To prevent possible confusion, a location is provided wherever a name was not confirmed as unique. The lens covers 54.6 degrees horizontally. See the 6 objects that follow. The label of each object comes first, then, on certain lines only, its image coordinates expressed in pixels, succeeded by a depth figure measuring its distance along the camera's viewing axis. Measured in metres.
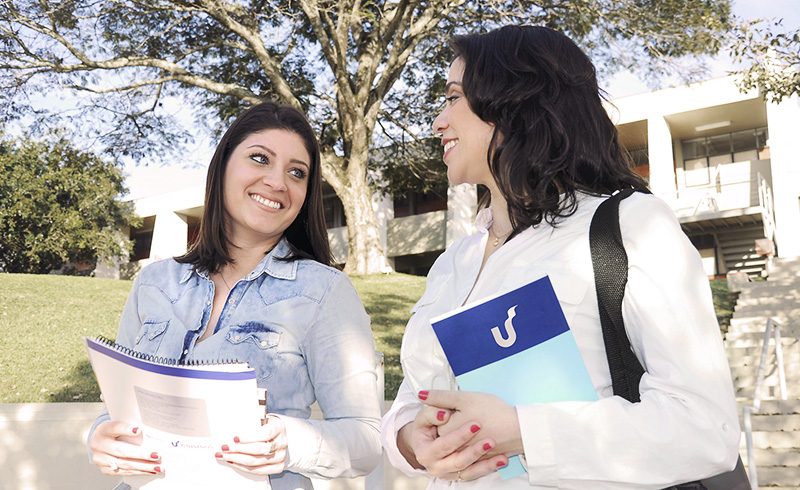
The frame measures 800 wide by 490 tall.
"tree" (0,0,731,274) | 13.35
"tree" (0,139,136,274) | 27.06
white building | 21.52
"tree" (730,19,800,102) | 9.76
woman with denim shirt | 2.08
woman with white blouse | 1.41
